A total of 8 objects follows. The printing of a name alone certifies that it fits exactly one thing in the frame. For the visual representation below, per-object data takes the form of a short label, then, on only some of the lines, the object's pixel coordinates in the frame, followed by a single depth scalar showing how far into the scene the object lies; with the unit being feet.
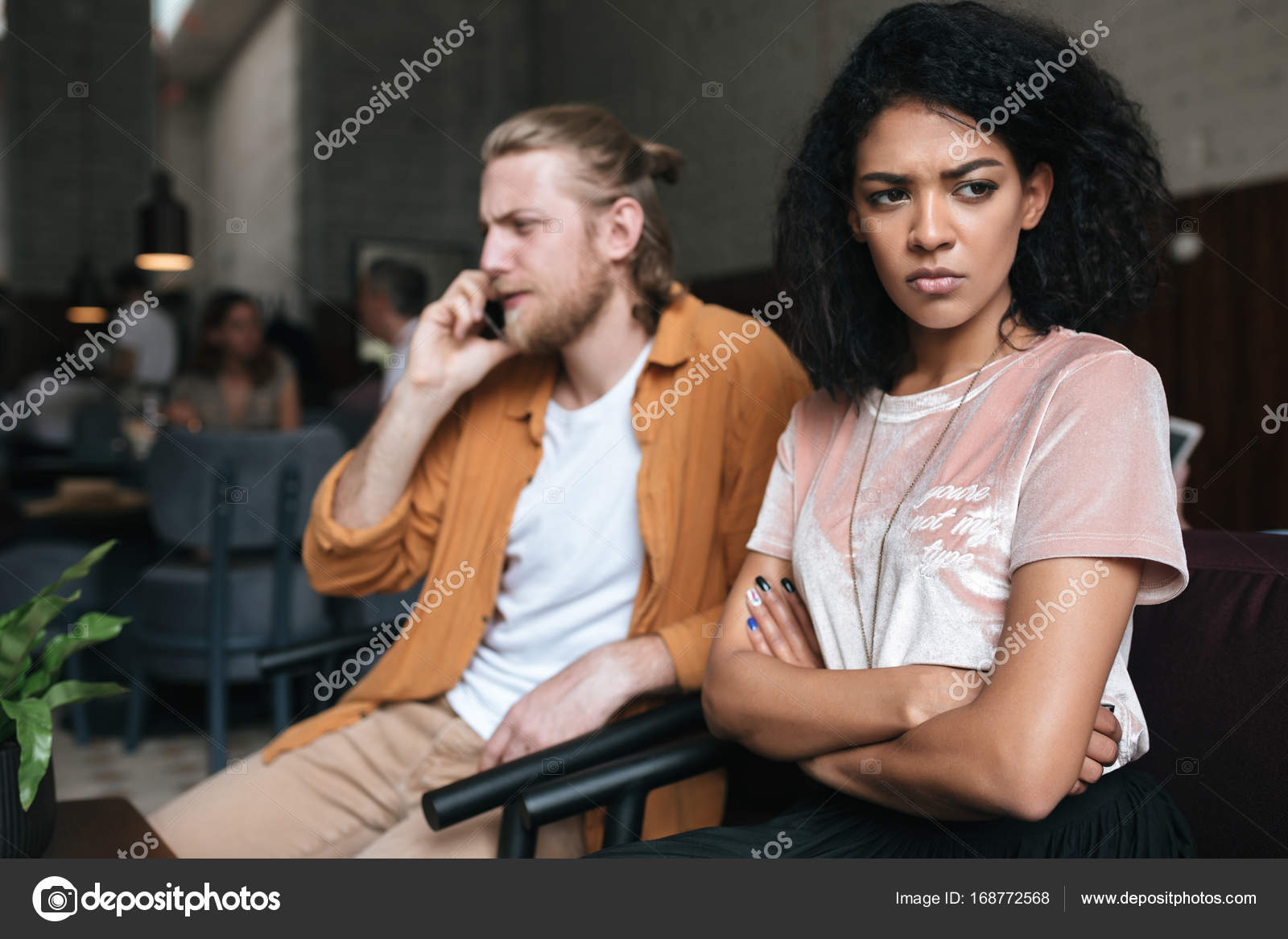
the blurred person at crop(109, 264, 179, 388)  21.24
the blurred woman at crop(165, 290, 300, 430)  14.52
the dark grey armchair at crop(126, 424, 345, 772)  8.93
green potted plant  3.38
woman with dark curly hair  2.94
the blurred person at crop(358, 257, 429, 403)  14.07
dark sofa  3.40
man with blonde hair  4.85
